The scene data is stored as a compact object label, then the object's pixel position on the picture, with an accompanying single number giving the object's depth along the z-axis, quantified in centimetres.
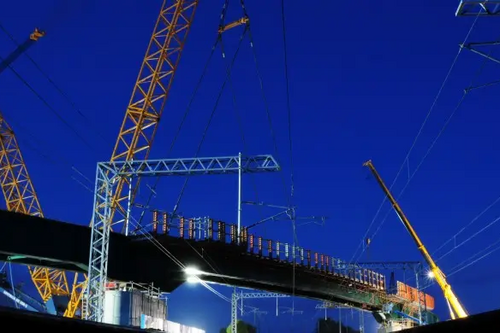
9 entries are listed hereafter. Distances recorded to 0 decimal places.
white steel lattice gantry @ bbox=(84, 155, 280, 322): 3212
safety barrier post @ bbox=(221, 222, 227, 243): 5338
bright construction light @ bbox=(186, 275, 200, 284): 5412
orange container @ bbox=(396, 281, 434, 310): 9000
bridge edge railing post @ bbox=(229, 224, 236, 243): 5413
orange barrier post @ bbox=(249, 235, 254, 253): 5839
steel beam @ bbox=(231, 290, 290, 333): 5941
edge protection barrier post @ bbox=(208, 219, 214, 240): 5203
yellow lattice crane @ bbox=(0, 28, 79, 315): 8162
